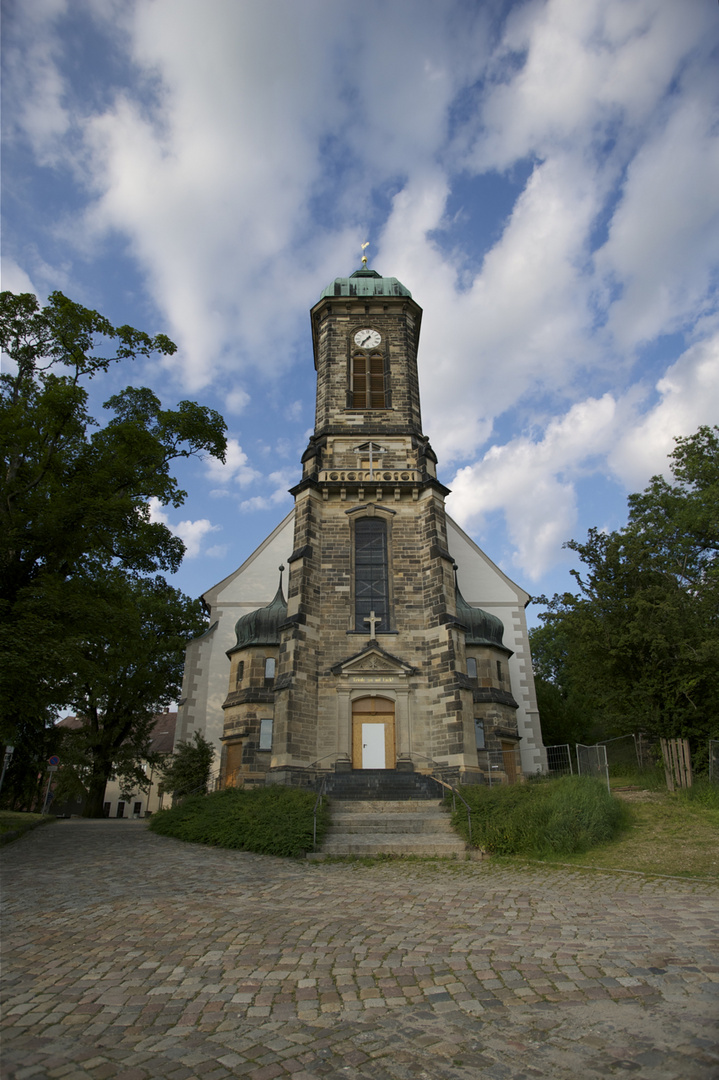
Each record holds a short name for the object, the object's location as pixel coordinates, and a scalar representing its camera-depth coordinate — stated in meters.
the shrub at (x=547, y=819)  11.20
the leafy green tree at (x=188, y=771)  20.64
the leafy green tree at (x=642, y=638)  15.15
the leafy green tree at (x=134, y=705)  28.62
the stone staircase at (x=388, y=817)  11.96
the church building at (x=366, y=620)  18.34
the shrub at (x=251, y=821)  12.16
